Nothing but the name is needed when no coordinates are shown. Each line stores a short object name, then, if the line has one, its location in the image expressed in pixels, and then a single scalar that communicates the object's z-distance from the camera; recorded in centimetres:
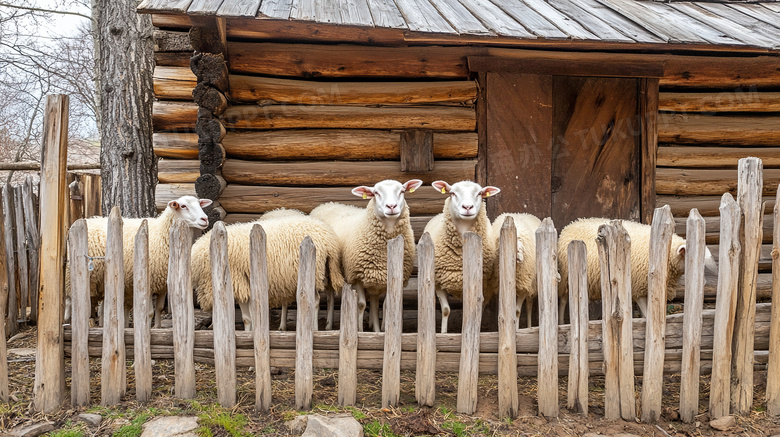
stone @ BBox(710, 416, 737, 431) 341
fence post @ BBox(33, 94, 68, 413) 354
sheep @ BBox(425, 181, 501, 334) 475
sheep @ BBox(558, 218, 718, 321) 464
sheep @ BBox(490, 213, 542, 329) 492
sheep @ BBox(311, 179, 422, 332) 455
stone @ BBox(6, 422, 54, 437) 320
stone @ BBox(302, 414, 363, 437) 320
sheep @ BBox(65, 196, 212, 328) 492
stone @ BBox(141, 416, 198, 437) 322
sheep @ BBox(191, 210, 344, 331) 457
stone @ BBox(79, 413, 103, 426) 336
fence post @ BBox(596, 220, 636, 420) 345
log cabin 559
